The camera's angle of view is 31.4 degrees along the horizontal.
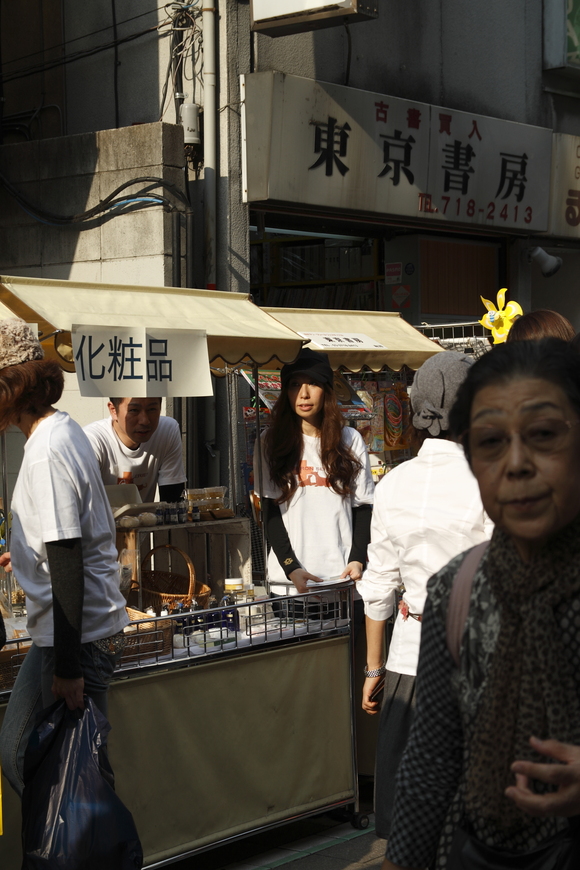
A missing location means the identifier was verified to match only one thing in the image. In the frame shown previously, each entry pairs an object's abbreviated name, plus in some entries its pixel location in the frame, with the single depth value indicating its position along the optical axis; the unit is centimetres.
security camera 1086
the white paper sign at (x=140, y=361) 432
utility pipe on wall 801
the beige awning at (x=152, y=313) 450
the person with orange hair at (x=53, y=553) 314
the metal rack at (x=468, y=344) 775
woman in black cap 498
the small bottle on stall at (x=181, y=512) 490
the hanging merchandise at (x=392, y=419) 788
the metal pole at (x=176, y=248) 791
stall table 505
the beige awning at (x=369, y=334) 618
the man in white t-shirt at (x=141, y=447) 504
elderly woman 149
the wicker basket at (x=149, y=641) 399
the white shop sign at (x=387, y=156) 830
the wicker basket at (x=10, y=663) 368
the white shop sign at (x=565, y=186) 1133
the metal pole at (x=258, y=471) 509
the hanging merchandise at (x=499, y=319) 704
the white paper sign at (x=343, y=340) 595
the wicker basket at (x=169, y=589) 463
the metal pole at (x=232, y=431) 729
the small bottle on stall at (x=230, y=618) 437
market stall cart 391
